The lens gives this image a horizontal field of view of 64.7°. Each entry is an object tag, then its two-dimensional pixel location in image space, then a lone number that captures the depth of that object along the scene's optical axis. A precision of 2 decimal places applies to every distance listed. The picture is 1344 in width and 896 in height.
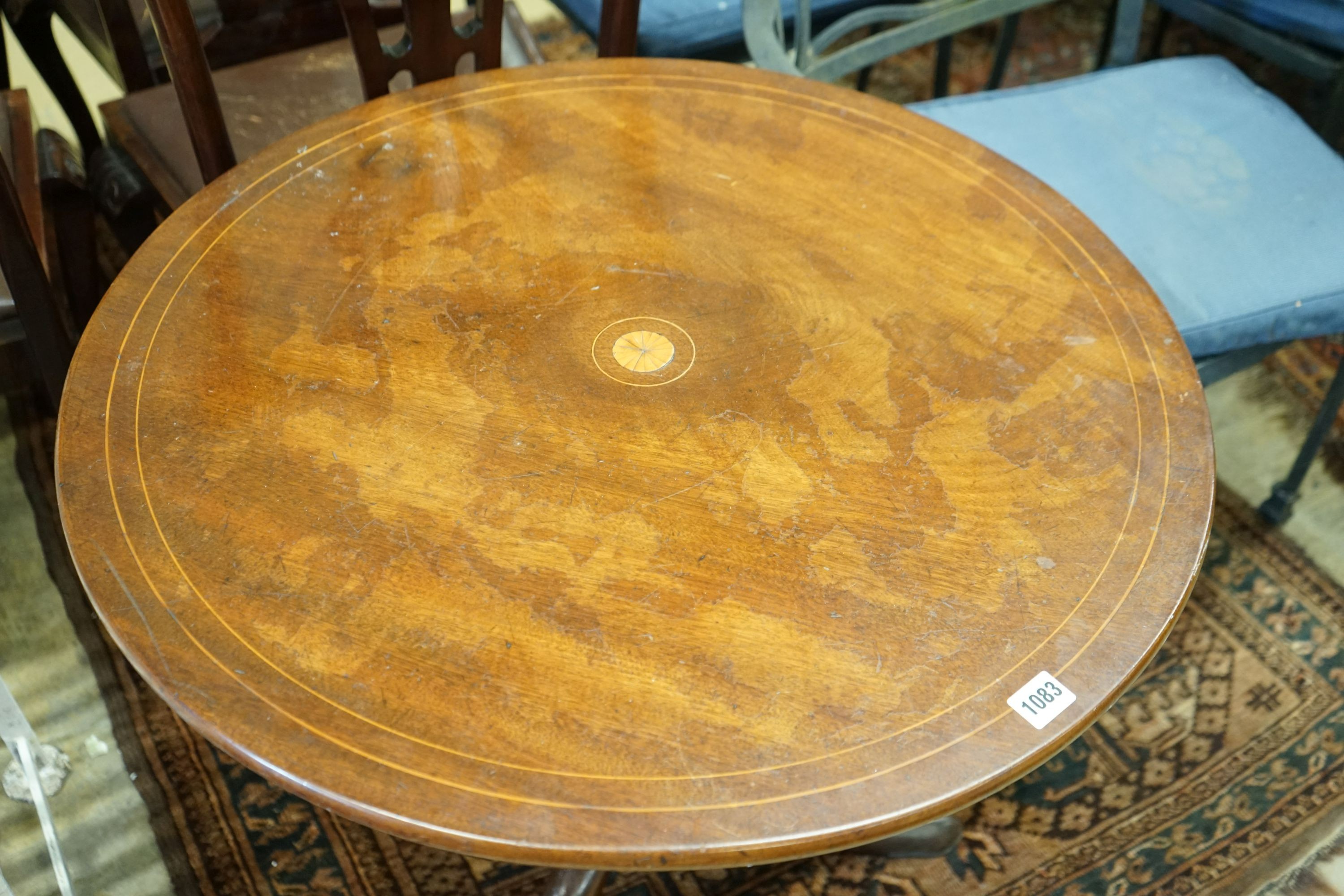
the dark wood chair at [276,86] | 1.17
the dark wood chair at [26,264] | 1.10
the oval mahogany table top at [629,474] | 0.67
